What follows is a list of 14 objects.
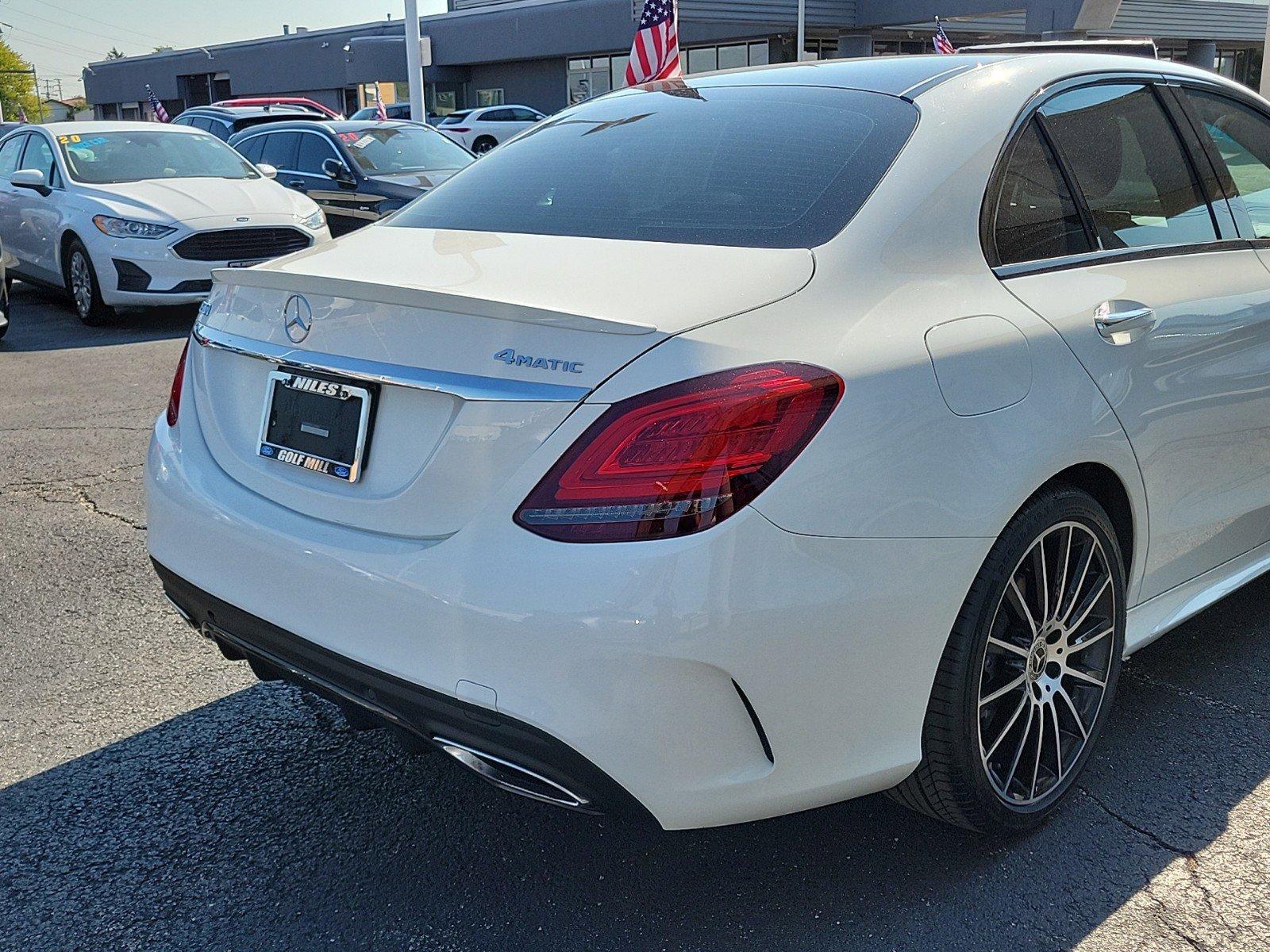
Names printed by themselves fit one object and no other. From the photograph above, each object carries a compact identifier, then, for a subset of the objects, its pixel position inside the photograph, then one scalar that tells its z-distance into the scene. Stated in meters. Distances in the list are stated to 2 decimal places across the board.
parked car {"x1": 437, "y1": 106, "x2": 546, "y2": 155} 31.91
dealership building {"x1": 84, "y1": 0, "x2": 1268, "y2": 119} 32.72
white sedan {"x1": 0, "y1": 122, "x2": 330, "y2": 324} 9.66
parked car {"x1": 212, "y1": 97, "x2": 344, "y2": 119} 24.72
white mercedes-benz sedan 2.06
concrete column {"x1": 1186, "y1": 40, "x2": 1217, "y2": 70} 40.41
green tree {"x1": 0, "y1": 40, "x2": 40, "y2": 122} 112.06
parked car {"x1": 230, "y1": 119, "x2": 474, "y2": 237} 12.08
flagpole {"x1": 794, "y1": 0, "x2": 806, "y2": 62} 29.78
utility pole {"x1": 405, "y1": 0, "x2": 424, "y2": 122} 20.66
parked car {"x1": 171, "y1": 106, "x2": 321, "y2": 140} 17.47
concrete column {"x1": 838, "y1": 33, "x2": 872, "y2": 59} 35.50
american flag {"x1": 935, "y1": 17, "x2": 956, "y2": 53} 13.73
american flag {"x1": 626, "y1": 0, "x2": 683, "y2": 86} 12.32
